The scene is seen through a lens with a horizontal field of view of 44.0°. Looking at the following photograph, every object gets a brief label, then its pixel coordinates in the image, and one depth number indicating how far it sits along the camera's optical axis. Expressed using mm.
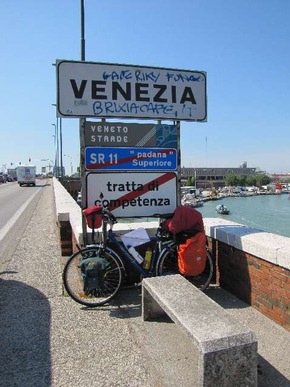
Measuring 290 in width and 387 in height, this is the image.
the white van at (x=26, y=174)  49562
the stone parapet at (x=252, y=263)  3539
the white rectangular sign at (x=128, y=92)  4797
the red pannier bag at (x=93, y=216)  4508
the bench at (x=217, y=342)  2402
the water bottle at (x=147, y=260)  4609
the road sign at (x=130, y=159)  4926
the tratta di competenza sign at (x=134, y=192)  5000
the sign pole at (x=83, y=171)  4824
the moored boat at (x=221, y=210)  93875
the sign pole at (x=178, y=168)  5230
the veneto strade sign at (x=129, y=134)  4879
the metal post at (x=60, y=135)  40906
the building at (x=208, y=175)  166050
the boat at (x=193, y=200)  100562
